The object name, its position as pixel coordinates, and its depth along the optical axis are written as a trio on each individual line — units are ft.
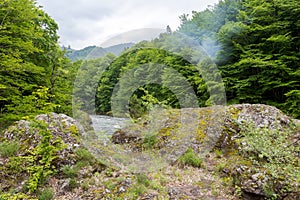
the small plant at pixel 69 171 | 15.51
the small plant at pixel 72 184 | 14.67
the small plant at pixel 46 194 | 13.30
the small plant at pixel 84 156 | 17.06
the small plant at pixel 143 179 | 15.16
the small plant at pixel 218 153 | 20.16
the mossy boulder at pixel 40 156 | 14.49
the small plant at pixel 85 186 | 14.60
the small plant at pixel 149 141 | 23.72
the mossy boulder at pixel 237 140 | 14.35
